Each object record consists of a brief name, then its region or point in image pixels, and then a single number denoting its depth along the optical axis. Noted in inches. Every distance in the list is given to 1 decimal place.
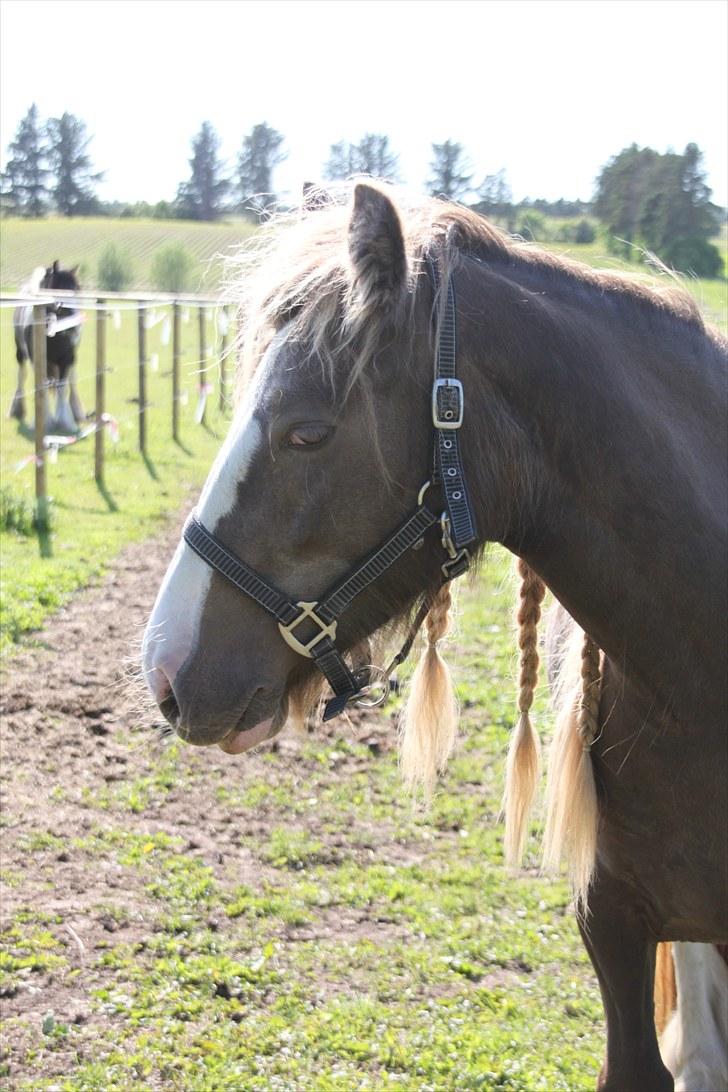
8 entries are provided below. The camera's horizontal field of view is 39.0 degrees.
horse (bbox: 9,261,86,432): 555.8
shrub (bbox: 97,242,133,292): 1253.7
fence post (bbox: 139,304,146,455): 503.2
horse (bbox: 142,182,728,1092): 66.1
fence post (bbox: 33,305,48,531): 338.3
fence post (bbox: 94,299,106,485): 418.9
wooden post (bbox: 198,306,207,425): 658.8
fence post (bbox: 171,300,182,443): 554.3
